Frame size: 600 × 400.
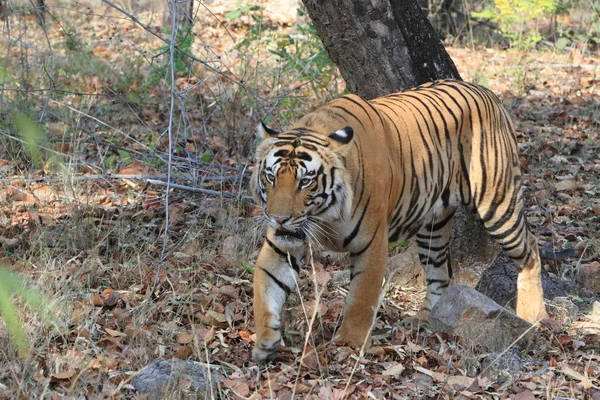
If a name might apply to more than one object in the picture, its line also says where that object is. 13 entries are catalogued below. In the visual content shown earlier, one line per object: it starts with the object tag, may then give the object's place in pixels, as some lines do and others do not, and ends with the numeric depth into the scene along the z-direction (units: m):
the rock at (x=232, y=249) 10.12
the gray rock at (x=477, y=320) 8.31
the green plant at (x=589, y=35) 20.42
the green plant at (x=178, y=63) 12.94
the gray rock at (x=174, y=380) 6.62
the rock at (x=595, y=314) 9.71
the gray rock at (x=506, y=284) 10.54
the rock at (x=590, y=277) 10.66
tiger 7.56
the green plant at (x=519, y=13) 18.55
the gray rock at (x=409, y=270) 10.95
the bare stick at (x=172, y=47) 7.38
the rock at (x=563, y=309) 9.70
